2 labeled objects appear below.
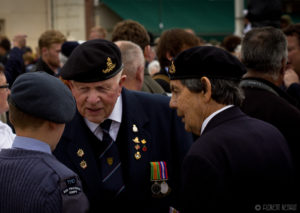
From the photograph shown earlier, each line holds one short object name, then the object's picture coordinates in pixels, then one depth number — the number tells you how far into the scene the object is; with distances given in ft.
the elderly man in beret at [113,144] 8.91
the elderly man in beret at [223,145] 6.80
